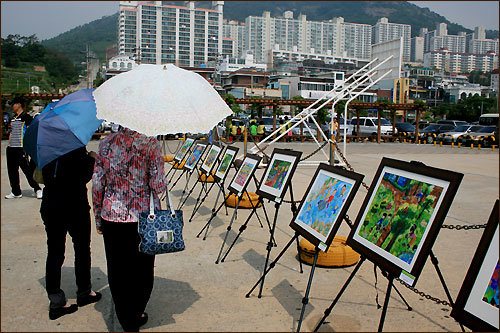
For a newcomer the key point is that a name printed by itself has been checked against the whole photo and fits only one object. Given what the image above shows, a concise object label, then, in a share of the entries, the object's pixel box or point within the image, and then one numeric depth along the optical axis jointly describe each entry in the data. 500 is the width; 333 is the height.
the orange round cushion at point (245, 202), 7.78
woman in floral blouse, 3.30
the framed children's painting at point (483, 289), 2.24
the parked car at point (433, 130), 30.86
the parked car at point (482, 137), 26.47
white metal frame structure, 12.67
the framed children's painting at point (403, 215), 2.69
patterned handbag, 3.23
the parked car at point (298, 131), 31.42
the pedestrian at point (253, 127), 25.24
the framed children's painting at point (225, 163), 6.52
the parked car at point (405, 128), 34.64
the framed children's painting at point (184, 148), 9.94
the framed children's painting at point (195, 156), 7.98
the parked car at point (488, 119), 34.22
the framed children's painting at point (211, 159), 7.22
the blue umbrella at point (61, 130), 3.66
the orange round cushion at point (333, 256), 4.96
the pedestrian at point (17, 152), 7.50
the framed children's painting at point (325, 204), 3.46
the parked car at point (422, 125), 41.29
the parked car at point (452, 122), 38.62
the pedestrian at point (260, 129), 25.50
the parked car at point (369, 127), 33.12
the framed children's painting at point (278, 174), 4.57
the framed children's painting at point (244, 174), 5.53
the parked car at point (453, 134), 28.69
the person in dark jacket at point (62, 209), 3.74
